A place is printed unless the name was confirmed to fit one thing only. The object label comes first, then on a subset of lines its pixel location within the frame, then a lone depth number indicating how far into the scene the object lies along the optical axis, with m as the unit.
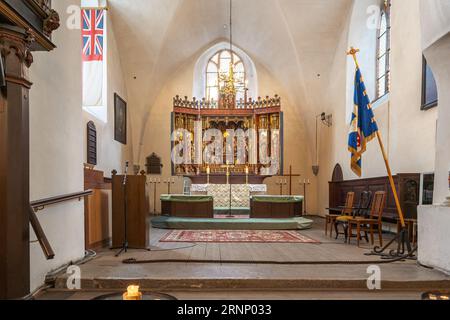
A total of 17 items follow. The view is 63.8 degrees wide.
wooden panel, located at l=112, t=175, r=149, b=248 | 5.50
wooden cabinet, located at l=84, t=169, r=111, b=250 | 5.38
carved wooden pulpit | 3.10
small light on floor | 1.79
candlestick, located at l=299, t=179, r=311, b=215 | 13.03
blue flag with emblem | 5.41
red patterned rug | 6.44
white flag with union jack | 8.86
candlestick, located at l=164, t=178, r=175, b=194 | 12.94
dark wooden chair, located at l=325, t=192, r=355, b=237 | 7.01
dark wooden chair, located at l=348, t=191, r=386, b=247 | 5.70
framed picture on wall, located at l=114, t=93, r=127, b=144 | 10.51
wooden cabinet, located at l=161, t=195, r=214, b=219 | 8.91
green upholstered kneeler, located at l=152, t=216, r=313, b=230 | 8.08
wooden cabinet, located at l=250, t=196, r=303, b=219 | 8.98
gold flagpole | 4.80
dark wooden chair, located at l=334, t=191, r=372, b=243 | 6.27
